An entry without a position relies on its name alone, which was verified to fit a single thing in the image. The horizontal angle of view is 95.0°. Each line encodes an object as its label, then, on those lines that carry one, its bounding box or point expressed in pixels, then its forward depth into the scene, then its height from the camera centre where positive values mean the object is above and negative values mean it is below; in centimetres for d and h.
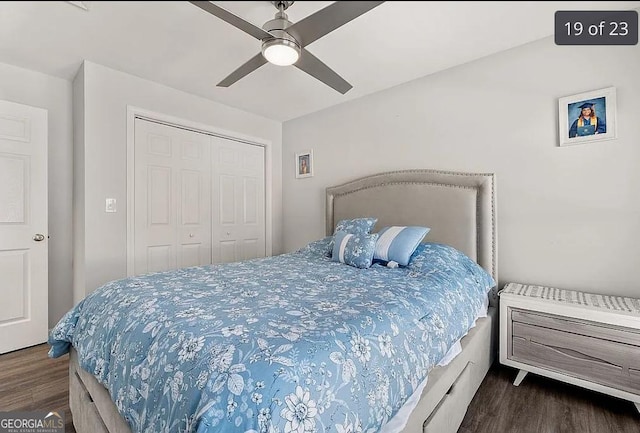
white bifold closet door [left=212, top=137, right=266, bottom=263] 327 +20
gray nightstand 151 -69
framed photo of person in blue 179 +63
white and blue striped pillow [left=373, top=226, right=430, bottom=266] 203 -19
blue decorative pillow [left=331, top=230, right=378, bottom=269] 208 -24
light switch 247 +11
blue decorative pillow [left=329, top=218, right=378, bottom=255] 243 -8
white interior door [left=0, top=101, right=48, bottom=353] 230 -7
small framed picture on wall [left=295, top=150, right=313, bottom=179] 352 +65
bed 75 -44
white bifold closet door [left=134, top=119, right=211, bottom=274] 269 +20
